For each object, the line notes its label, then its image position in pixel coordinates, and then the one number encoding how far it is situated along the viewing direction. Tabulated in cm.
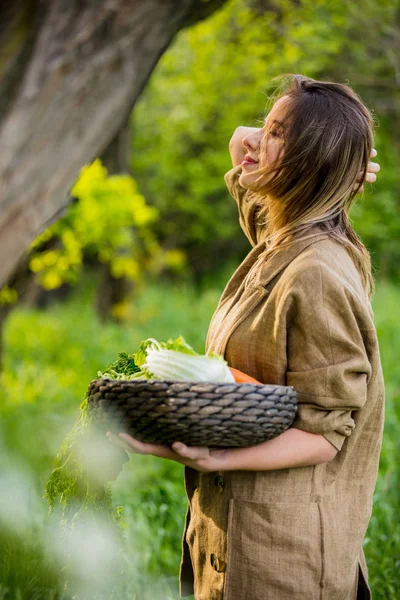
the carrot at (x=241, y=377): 413
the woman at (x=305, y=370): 410
